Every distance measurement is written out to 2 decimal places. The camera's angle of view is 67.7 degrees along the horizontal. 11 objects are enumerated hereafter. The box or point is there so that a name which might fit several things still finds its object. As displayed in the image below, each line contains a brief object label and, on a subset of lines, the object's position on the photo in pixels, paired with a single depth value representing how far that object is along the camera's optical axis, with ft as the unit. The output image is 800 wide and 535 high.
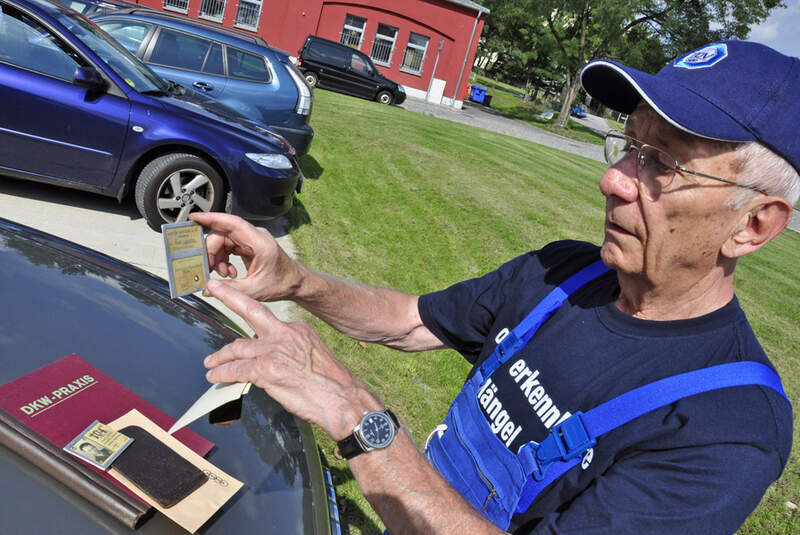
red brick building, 76.38
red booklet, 4.59
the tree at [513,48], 138.41
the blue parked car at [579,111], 149.59
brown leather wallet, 4.46
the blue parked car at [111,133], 15.92
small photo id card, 4.43
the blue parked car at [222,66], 23.65
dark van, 62.18
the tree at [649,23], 78.79
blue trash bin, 103.91
